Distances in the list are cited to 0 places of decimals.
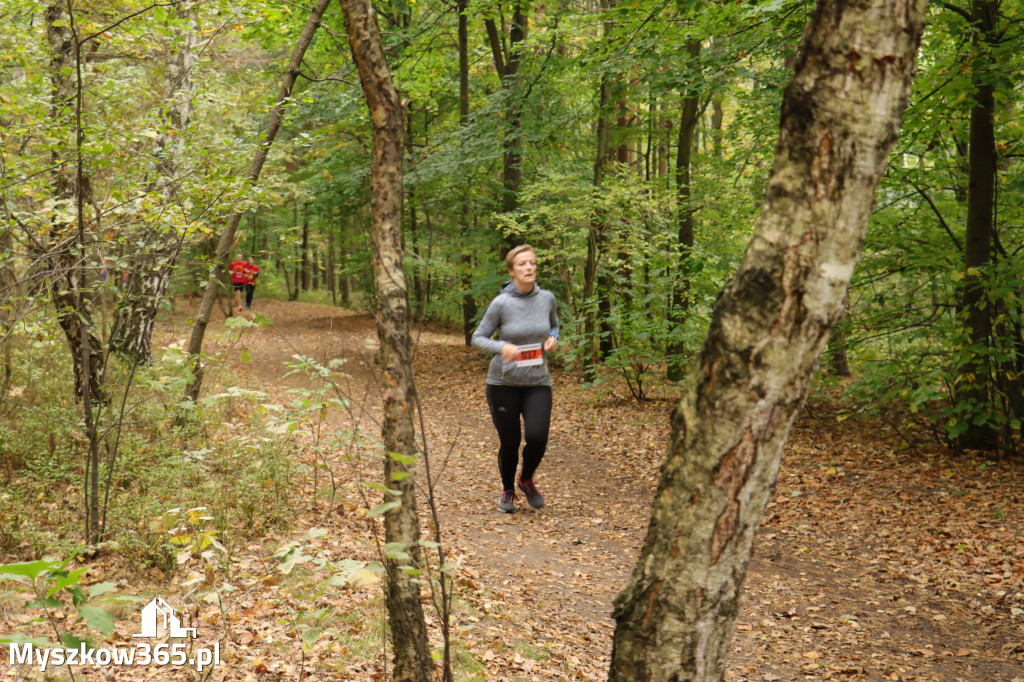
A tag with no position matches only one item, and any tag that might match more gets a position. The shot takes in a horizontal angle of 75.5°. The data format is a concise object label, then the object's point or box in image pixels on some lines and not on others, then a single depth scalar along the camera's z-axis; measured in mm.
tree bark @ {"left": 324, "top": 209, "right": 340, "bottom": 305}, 28131
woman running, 5825
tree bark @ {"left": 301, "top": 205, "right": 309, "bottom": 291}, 26017
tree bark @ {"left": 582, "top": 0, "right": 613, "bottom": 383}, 11258
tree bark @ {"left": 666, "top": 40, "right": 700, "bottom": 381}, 9836
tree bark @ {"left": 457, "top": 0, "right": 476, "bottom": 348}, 14434
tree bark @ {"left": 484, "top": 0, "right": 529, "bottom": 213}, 13328
